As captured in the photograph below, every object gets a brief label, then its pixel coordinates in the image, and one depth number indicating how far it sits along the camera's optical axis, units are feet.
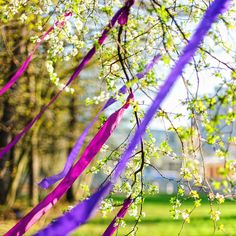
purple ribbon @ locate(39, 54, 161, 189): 13.75
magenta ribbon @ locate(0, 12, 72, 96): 15.43
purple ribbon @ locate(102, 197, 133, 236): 15.48
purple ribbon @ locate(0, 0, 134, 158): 14.05
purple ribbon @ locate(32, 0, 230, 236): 11.07
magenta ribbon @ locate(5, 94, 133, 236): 14.99
